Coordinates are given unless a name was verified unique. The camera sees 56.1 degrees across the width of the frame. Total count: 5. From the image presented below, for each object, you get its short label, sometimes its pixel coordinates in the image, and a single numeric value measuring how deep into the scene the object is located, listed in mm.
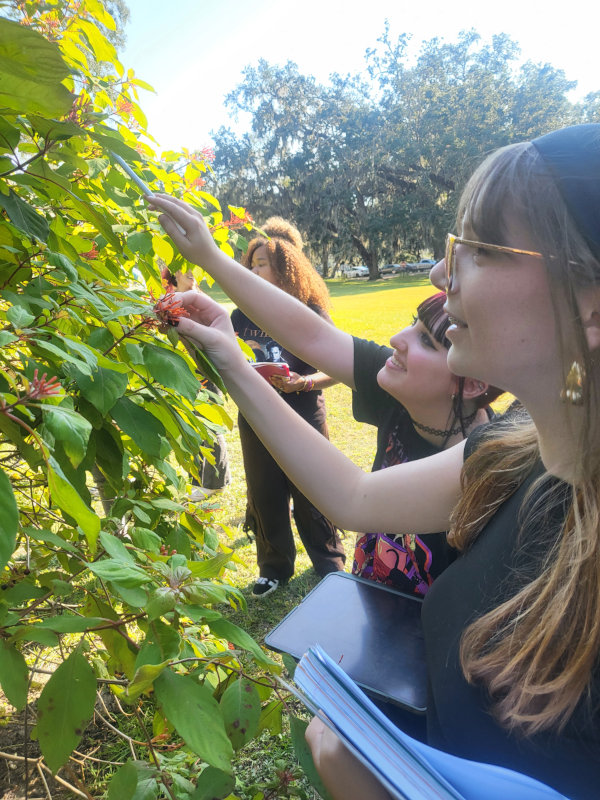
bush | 728
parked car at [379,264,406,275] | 38094
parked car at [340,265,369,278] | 42781
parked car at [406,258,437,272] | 37809
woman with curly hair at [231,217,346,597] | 3271
